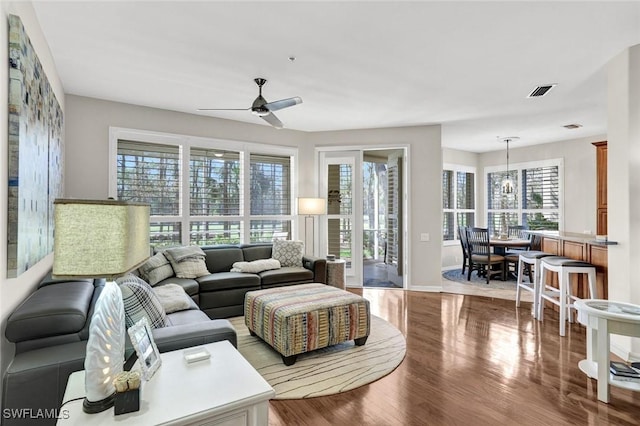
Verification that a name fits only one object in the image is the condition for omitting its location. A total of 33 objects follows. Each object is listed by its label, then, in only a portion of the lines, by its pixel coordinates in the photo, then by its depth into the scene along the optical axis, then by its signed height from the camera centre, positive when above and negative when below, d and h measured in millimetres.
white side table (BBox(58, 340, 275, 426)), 1235 -734
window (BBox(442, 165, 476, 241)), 8055 +375
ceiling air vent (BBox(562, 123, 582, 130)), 5797 +1523
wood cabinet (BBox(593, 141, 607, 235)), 5078 +408
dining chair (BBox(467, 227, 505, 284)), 6461 -758
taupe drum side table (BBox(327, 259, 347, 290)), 5051 -883
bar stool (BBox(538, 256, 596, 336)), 3562 -618
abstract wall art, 1778 +347
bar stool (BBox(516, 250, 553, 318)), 4200 -723
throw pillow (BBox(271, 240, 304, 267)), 5031 -571
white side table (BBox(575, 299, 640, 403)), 2332 -792
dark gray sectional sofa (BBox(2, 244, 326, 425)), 1489 -668
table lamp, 1128 -134
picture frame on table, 1411 -602
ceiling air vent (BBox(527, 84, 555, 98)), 3922 +1481
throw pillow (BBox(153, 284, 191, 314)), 2938 -761
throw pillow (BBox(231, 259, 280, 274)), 4566 -714
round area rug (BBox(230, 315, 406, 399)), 2572 -1300
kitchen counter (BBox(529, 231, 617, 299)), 3633 -467
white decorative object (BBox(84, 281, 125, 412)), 1242 -501
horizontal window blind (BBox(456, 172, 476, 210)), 8289 +598
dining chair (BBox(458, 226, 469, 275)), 6957 -608
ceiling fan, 3500 +1138
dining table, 6355 -544
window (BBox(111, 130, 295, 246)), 4770 +397
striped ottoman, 2873 -942
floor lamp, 5512 +130
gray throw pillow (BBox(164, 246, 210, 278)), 4188 -603
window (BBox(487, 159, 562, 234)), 7293 +366
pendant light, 7098 +591
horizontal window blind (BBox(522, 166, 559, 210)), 7290 +593
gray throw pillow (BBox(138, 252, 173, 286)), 3863 -652
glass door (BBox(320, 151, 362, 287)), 6113 +93
